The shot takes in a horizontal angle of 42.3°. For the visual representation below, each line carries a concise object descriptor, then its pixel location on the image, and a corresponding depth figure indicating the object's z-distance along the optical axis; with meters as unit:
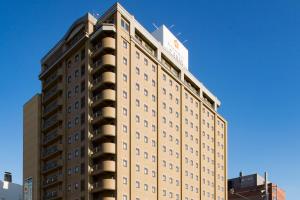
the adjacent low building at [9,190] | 111.12
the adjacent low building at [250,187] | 143.89
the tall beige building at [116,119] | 68.56
